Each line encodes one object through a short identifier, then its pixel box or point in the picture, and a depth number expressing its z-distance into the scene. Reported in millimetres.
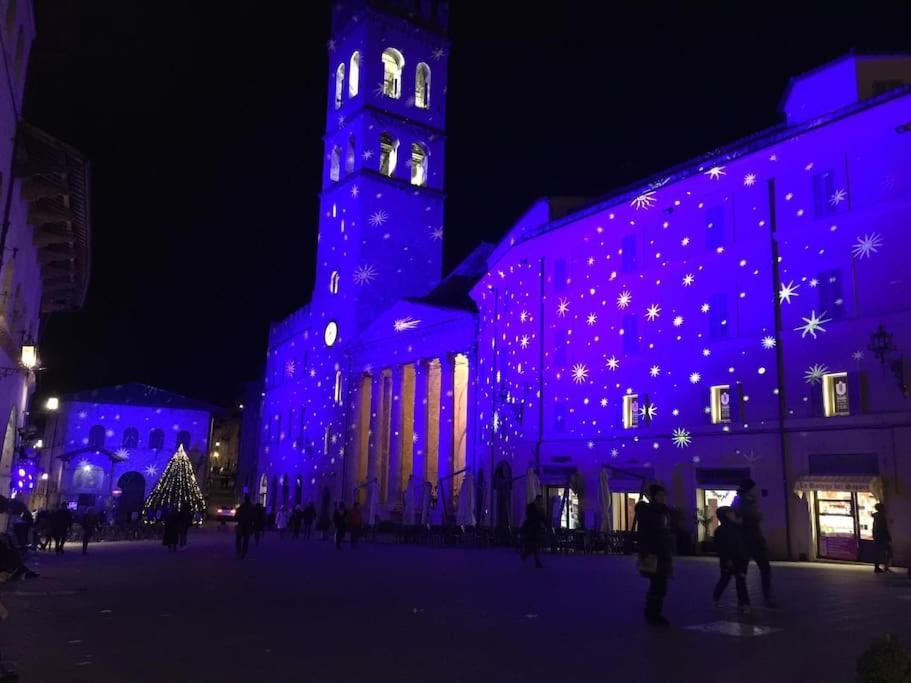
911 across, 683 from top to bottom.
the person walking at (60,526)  23312
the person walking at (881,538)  17219
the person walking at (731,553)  9914
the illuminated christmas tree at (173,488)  38562
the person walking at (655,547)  8977
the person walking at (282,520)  38275
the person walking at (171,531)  24172
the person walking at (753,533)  10516
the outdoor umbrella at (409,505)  33625
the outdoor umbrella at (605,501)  24289
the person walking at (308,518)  35500
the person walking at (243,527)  20266
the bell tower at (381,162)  50844
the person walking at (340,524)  25572
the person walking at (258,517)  23856
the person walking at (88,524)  23452
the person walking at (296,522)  35312
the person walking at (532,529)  17625
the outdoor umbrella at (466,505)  28016
